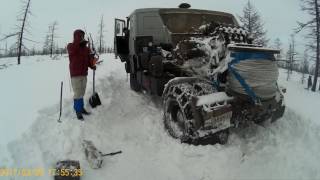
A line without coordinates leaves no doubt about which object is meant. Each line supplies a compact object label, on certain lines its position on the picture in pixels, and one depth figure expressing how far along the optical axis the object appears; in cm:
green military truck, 330
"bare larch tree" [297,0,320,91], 1934
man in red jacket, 432
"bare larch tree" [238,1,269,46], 2118
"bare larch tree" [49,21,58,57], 3764
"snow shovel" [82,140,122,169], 321
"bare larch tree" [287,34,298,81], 4253
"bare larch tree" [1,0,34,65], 2262
